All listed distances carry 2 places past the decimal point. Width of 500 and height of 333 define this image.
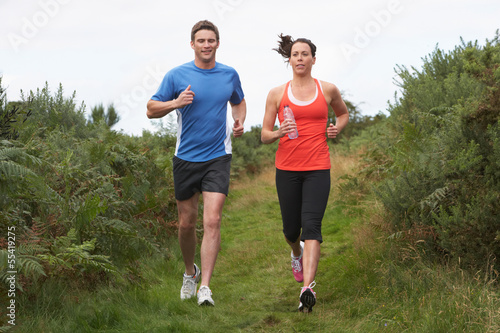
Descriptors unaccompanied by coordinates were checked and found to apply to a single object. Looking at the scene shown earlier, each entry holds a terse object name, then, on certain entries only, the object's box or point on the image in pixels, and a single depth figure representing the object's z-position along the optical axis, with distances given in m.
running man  10.57
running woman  10.48
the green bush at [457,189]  9.85
